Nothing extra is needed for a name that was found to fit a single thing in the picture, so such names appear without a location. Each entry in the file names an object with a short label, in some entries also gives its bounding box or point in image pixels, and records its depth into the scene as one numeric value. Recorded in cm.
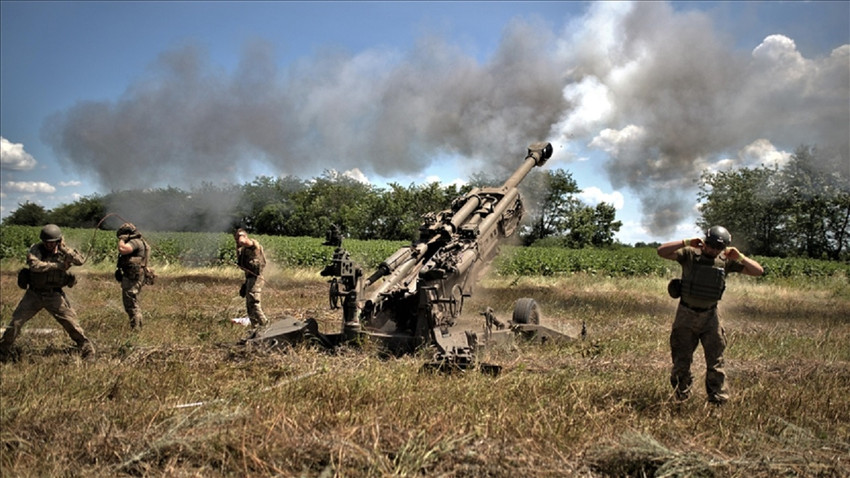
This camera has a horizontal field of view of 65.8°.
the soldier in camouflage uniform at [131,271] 989
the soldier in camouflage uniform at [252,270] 1020
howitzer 781
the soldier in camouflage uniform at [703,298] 598
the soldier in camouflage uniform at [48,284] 740
